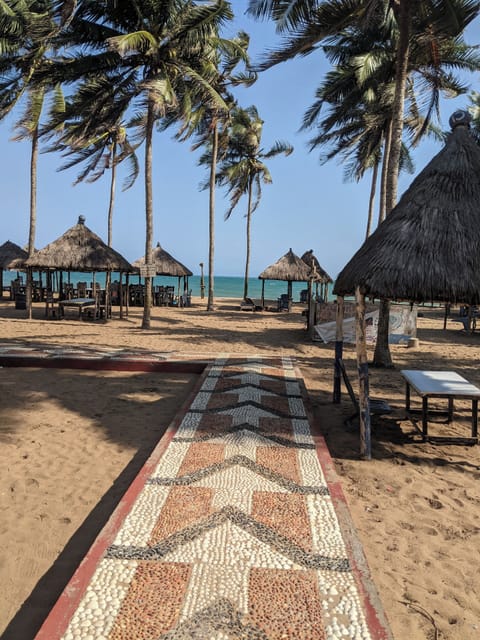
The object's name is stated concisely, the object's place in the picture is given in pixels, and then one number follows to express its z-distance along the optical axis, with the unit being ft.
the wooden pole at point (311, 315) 41.47
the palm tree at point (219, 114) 46.53
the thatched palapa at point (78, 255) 51.16
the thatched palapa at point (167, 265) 77.36
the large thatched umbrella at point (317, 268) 45.64
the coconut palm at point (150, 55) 38.11
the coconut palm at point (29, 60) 36.65
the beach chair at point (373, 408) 16.49
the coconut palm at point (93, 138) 42.42
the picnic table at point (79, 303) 49.32
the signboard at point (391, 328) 37.37
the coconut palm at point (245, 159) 80.28
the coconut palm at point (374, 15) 25.45
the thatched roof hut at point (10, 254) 73.71
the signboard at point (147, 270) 44.27
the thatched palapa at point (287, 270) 71.26
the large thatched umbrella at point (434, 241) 13.39
